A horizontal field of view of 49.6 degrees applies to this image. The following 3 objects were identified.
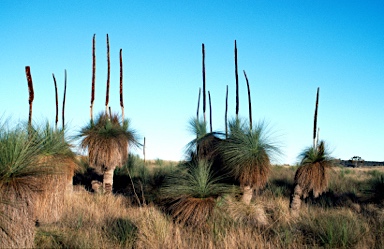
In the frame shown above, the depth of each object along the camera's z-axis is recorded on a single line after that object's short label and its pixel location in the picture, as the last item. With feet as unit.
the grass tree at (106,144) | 52.54
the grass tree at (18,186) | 20.58
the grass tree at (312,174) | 46.39
